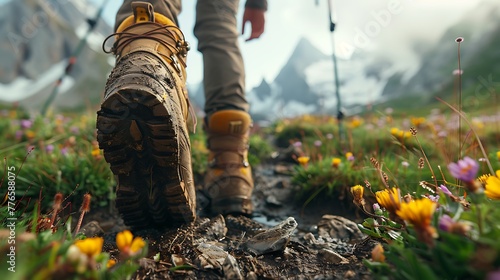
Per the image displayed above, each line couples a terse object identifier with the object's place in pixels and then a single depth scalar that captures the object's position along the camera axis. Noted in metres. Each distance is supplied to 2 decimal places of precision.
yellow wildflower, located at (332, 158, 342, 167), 1.12
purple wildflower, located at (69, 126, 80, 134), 1.64
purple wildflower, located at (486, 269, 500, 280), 0.36
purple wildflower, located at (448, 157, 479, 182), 0.51
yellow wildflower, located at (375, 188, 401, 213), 0.62
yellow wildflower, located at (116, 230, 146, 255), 0.51
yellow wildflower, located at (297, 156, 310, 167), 1.17
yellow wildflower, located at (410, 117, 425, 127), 1.25
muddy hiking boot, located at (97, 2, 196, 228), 0.73
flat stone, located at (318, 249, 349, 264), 0.74
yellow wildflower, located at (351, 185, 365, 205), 0.73
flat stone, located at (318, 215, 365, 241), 0.89
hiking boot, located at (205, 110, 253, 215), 0.99
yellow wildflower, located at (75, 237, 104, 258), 0.46
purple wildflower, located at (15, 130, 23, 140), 1.57
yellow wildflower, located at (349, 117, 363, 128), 1.85
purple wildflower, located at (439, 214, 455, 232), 0.51
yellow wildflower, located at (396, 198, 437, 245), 0.50
